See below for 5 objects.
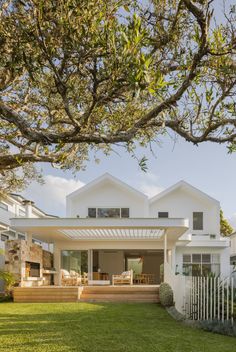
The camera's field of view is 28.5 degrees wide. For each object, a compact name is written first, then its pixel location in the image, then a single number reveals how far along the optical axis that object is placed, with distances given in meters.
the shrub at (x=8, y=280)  18.45
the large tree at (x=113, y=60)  6.05
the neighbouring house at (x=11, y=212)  28.59
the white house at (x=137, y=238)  25.92
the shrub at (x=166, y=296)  17.30
